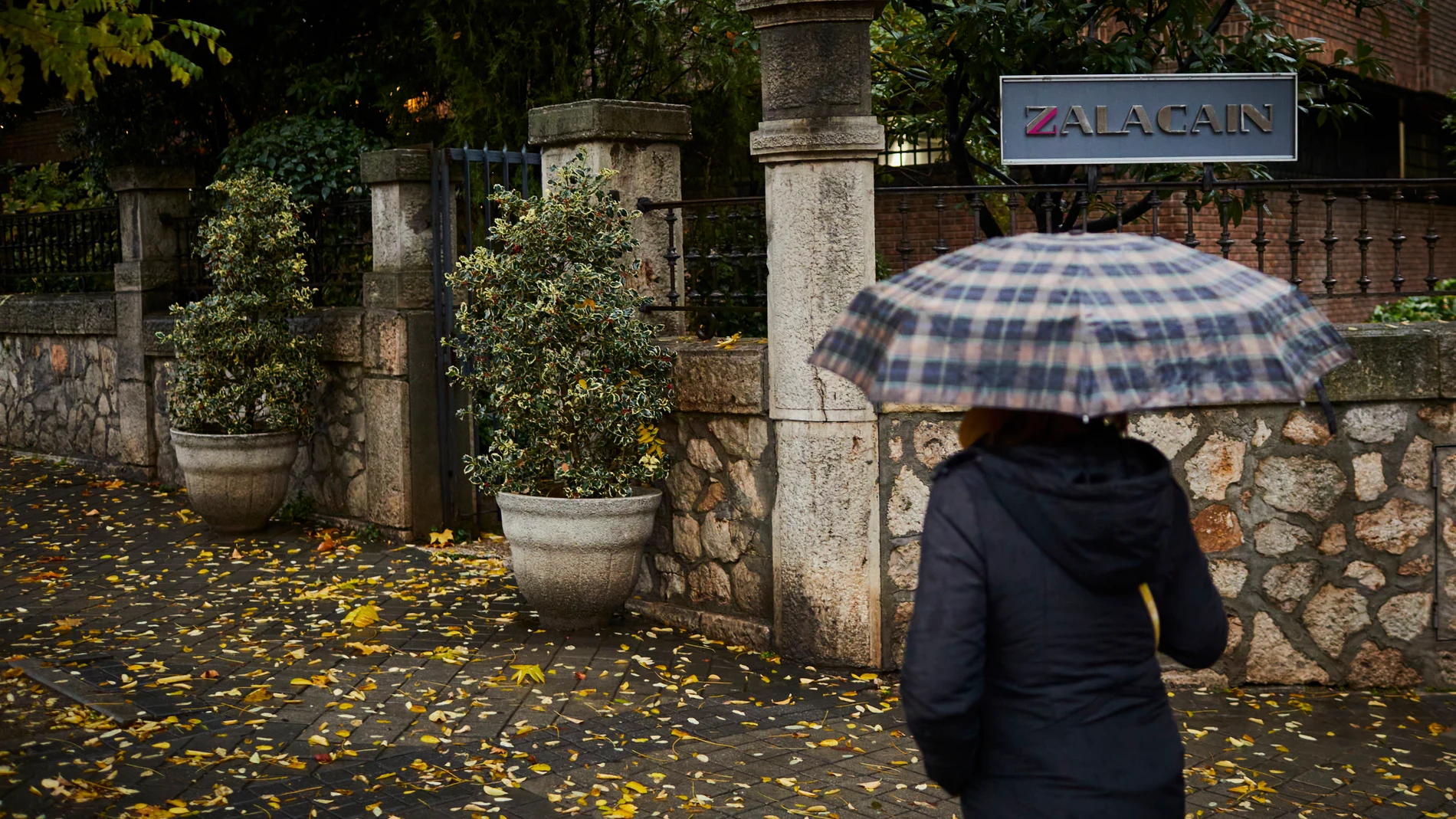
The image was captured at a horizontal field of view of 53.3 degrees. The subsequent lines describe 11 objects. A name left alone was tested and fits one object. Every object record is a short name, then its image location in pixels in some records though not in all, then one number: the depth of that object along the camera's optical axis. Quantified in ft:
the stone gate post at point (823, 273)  21.44
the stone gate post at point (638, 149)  25.86
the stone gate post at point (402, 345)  30.94
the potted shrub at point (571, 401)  23.25
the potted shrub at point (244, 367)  31.45
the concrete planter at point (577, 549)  23.20
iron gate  30.35
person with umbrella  8.64
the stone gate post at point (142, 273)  38.40
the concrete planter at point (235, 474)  31.37
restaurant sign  22.27
